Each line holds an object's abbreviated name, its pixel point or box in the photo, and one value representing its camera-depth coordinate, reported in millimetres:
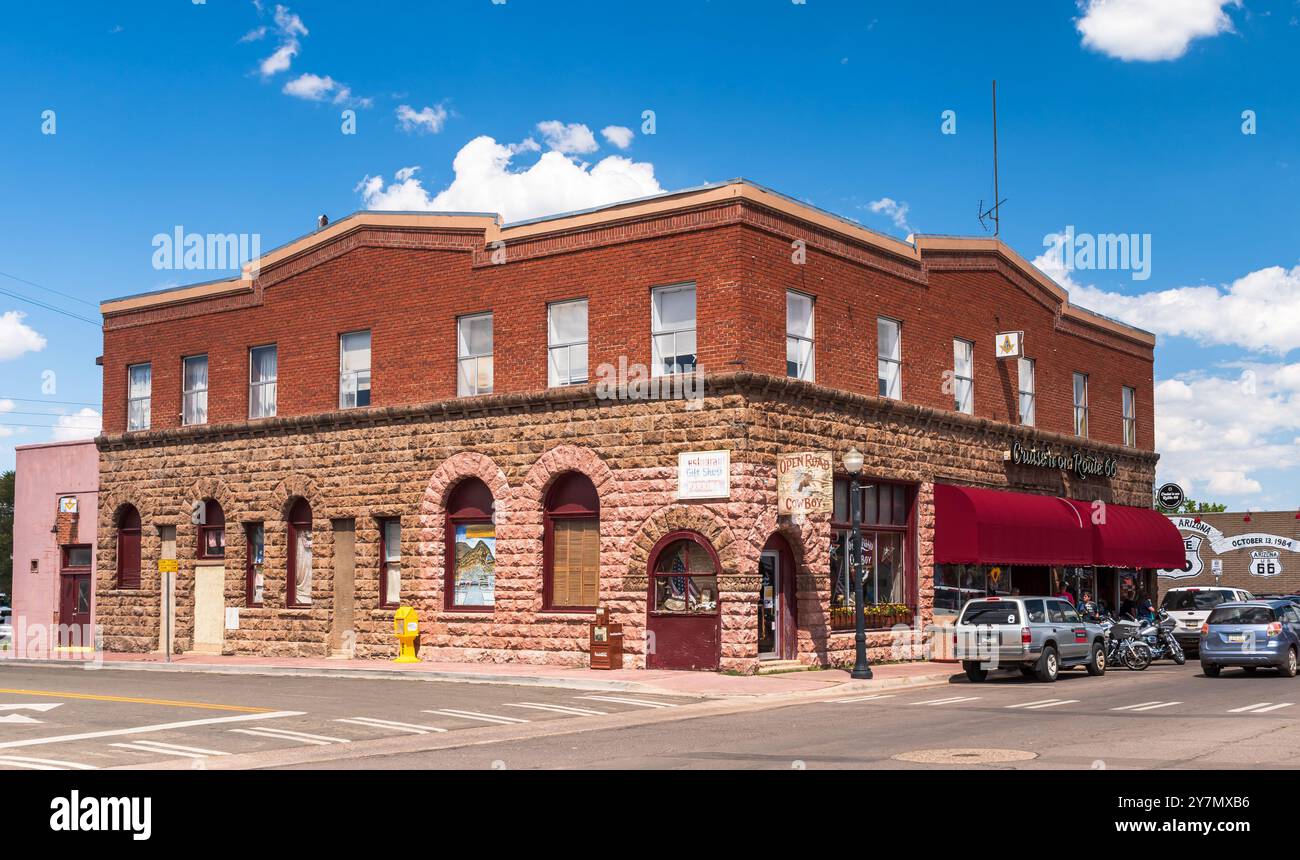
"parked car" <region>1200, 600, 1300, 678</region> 26156
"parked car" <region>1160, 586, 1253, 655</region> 32969
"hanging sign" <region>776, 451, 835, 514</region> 26906
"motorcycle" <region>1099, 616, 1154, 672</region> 29578
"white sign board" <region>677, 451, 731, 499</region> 27062
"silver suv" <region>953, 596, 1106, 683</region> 25906
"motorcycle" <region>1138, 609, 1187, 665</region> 30672
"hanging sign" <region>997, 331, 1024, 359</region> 35531
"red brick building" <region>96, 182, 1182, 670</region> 27859
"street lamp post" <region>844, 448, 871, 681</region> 26000
